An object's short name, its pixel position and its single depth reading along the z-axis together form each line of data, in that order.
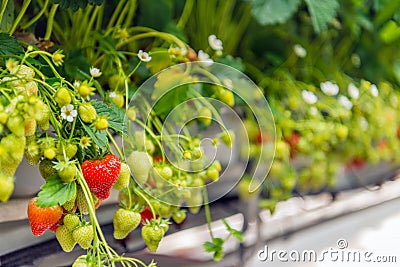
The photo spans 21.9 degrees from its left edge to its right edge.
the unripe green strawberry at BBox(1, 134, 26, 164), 0.78
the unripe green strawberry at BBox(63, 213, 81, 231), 0.85
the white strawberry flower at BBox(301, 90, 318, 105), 1.29
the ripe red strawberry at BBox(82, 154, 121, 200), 0.84
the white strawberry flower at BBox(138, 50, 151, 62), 0.98
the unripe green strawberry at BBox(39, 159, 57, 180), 0.84
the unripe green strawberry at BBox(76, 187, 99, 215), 0.86
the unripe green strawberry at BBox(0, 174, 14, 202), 0.78
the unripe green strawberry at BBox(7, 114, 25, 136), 0.77
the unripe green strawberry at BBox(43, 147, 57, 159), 0.81
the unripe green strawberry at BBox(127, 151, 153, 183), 0.95
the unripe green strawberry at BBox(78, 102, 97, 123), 0.83
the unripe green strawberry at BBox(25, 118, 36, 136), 0.79
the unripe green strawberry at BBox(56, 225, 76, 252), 0.85
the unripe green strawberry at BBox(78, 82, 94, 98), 0.84
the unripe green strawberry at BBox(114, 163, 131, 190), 0.88
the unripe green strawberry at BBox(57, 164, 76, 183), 0.82
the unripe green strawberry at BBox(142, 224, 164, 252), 0.92
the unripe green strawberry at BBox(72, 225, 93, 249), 0.84
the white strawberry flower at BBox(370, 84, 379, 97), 1.38
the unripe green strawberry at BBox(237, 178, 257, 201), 1.24
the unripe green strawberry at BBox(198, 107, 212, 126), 1.07
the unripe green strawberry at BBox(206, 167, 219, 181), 1.02
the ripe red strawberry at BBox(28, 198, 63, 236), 0.84
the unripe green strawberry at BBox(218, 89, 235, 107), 1.08
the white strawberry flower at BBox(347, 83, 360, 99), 1.39
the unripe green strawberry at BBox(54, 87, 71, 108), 0.82
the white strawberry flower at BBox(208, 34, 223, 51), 1.10
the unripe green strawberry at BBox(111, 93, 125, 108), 1.00
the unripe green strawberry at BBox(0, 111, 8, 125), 0.77
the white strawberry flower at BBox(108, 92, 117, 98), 0.99
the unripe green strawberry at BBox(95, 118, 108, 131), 0.83
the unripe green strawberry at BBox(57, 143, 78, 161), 0.83
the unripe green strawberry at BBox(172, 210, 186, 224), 1.05
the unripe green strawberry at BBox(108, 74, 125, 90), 1.04
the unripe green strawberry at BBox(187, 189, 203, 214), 1.06
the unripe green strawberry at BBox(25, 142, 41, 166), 0.81
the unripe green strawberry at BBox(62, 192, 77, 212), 0.84
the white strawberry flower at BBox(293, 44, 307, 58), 1.41
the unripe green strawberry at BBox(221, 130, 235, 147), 1.08
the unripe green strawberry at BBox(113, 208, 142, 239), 0.90
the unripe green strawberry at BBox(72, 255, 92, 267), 0.84
